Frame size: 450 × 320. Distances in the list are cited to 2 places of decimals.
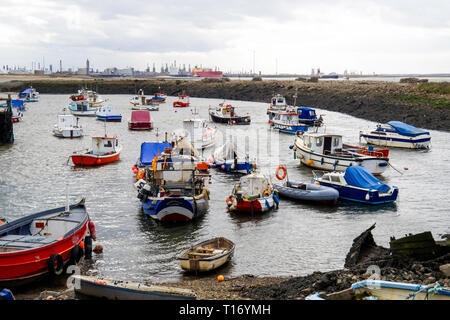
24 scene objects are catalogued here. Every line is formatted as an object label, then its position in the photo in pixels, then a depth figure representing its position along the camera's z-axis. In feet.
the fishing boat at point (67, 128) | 197.47
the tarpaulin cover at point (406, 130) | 169.27
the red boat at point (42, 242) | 57.00
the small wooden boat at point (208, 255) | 62.64
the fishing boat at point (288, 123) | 216.95
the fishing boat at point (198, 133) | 170.81
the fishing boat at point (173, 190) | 83.76
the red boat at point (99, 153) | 135.85
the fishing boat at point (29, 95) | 415.23
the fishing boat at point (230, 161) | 124.57
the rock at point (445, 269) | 47.16
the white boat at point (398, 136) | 167.63
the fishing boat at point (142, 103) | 334.48
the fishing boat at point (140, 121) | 228.84
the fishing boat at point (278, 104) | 284.41
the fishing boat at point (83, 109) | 289.53
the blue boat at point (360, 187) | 97.04
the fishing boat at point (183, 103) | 370.65
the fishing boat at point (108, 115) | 261.03
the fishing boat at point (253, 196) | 89.86
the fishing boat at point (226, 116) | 256.93
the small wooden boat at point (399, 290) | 39.09
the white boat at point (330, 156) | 122.42
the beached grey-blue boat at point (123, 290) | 46.26
